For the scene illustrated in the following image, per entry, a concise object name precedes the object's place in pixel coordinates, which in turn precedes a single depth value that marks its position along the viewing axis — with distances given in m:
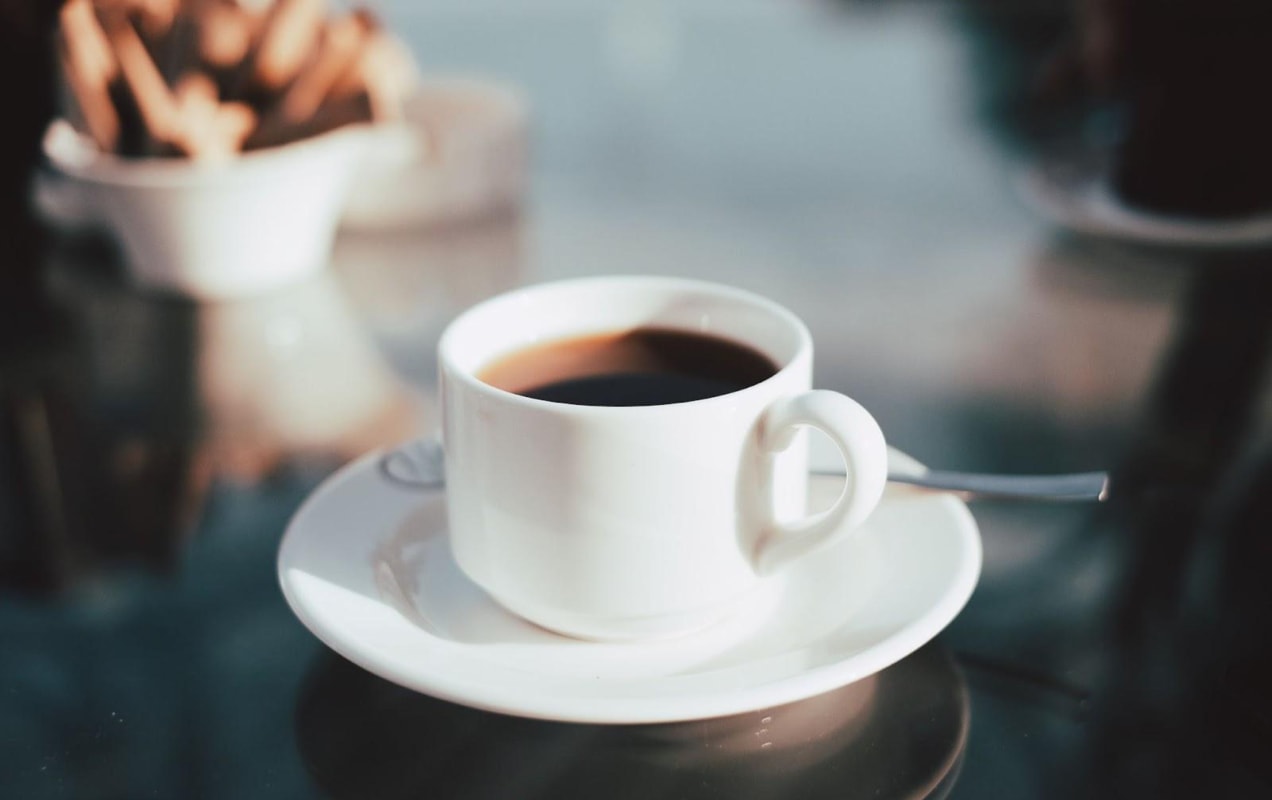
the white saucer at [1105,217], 0.87
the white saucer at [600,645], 0.36
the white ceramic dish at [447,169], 0.87
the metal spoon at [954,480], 0.46
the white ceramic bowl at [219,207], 0.72
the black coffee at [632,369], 0.47
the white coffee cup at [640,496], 0.39
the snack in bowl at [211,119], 0.70
